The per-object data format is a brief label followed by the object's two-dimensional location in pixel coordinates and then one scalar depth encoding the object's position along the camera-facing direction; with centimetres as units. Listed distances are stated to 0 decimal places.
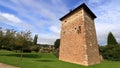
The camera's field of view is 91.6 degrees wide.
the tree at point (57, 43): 3227
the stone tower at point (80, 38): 896
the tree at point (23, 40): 943
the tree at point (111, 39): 1805
